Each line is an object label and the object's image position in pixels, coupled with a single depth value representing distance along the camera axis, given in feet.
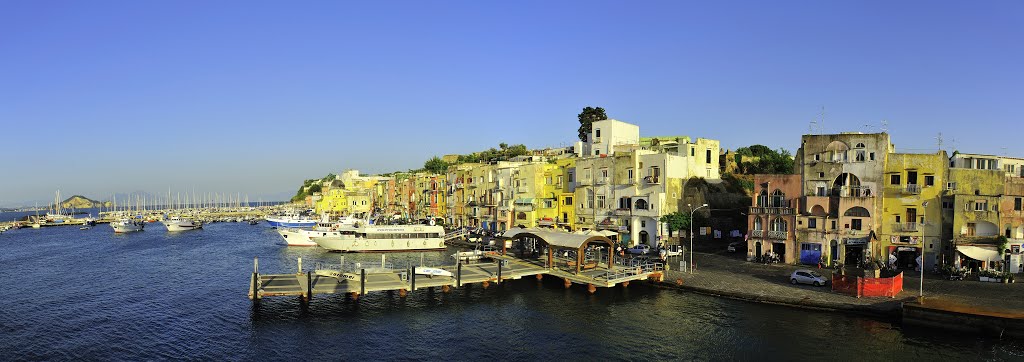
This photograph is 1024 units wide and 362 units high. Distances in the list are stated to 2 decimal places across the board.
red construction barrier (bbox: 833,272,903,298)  134.92
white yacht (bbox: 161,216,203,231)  431.43
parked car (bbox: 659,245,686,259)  188.77
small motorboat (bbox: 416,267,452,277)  161.79
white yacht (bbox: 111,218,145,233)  422.41
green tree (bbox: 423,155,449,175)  559.14
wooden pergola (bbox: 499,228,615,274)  167.02
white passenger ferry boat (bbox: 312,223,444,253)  274.77
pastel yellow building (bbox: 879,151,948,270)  166.91
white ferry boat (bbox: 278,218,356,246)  293.84
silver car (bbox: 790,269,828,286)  148.97
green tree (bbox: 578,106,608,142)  414.21
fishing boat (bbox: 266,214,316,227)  443.32
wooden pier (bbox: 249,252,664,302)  145.89
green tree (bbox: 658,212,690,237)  224.74
